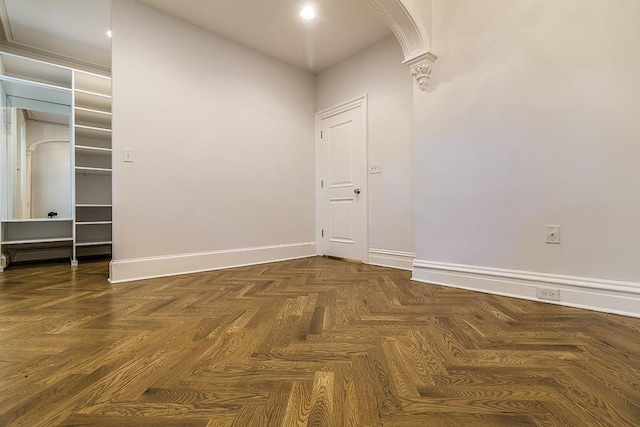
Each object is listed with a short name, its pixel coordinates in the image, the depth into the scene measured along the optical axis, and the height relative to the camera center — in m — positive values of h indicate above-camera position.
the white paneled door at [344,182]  3.51 +0.39
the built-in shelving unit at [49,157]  3.21 +0.68
